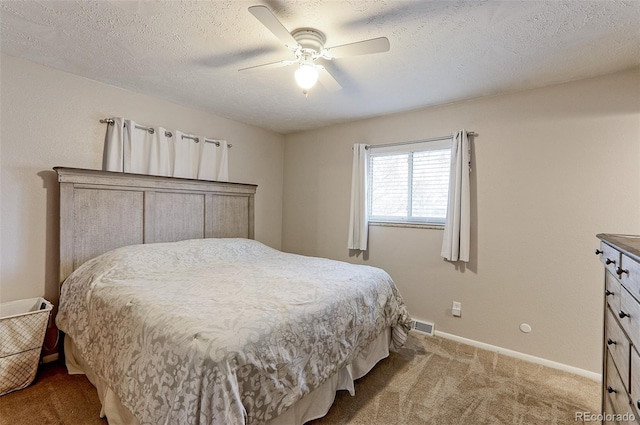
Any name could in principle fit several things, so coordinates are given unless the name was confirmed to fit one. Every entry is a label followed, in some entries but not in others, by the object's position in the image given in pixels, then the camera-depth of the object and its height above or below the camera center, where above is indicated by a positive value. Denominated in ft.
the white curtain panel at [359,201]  11.71 +0.33
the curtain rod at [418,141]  9.57 +2.53
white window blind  10.36 +1.04
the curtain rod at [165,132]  8.79 +2.47
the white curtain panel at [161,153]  8.83 +1.76
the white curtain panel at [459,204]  9.46 +0.24
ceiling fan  5.37 +3.13
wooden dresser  3.36 -1.54
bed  4.06 -1.89
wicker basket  6.40 -3.24
